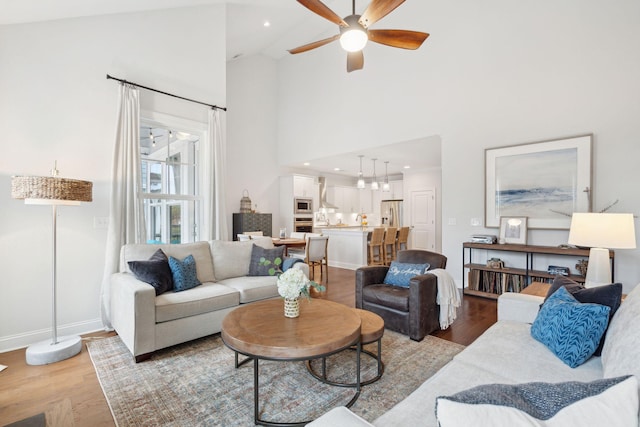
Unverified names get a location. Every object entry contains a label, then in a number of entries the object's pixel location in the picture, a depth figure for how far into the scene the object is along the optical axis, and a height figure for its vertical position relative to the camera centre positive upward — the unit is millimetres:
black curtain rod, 3580 +1613
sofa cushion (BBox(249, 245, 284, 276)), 3770 -552
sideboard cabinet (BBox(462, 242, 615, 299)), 3945 -800
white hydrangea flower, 2186 -507
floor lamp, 2547 +131
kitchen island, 6727 -788
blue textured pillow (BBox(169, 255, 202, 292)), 3084 -626
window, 4102 +449
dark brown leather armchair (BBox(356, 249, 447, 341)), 2949 -869
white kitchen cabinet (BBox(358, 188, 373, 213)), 10305 +428
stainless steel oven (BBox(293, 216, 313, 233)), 7779 -273
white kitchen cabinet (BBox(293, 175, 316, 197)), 7691 +722
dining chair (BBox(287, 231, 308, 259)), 6047 -779
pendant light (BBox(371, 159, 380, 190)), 7827 +774
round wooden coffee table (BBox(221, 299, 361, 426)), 1788 -777
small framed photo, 4312 -226
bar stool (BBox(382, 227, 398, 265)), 7309 -788
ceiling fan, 2432 +1625
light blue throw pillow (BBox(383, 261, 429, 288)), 3305 -654
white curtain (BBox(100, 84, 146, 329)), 3426 +260
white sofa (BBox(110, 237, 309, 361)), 2605 -810
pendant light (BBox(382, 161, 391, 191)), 8062 +1222
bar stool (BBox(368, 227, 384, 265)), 6848 -716
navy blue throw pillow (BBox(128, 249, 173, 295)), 2885 -576
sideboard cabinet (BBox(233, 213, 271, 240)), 6656 -210
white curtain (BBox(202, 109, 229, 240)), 4566 +417
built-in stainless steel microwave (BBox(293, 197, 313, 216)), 7734 +201
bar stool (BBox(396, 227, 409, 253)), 7794 -624
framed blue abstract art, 3904 +451
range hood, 8539 +636
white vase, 2260 -700
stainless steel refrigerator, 9680 +20
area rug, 1926 -1268
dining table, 5504 -531
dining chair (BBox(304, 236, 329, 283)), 5492 -675
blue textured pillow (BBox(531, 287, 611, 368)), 1550 -613
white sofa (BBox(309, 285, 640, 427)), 1087 -780
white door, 8516 -179
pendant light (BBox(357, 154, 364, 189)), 7387 +745
